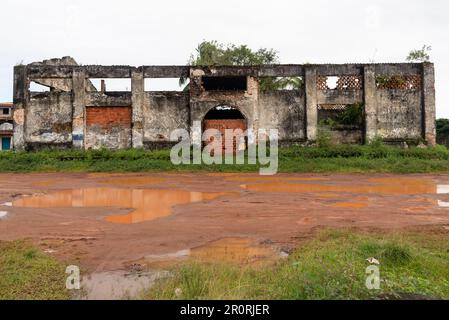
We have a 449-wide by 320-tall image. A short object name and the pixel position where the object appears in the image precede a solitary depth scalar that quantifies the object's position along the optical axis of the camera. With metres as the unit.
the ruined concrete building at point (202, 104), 21.19
